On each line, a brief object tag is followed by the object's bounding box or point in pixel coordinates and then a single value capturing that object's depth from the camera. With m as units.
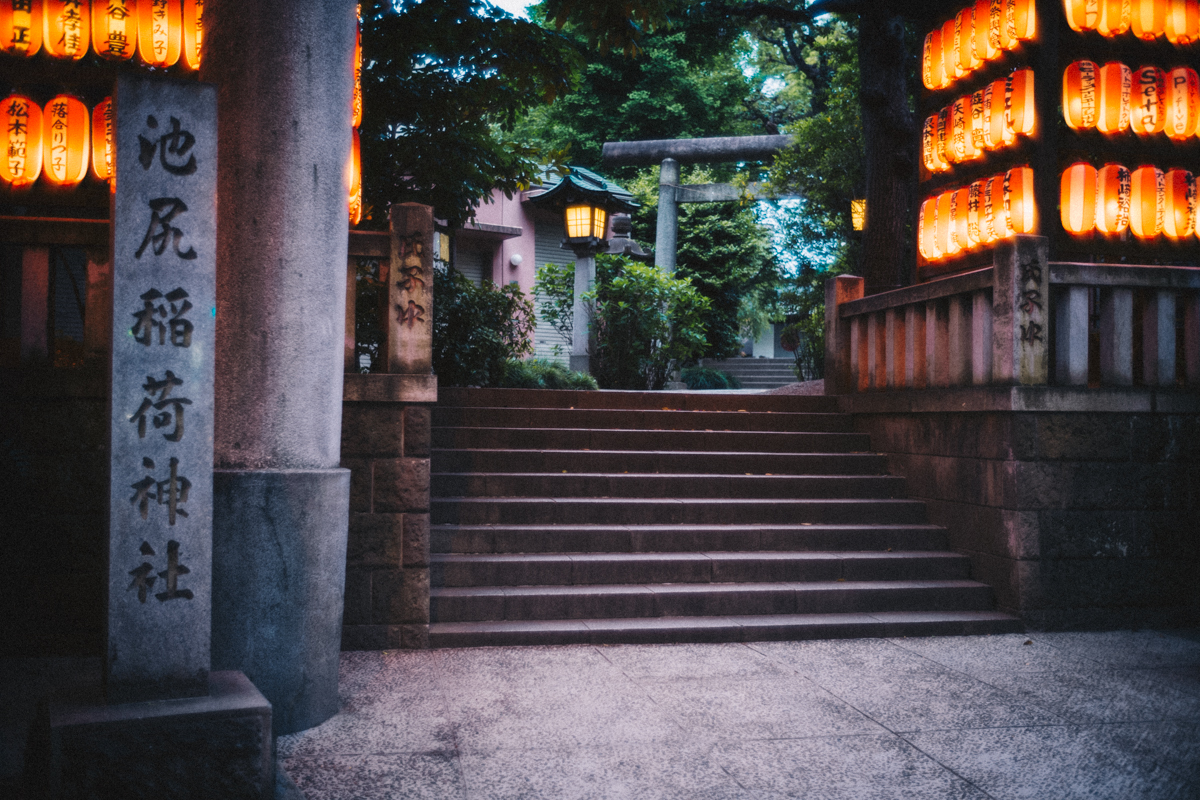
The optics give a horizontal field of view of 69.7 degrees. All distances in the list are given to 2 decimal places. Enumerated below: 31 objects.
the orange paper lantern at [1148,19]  8.36
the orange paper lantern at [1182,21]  8.41
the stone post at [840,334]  10.13
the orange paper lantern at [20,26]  7.29
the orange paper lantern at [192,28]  7.49
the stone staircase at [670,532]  6.66
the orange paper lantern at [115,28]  7.34
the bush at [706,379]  22.05
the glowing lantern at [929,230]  9.61
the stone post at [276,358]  4.41
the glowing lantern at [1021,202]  8.38
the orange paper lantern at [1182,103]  8.36
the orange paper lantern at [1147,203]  8.28
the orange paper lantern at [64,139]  7.15
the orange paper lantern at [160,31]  7.41
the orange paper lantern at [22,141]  7.15
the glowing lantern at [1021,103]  8.39
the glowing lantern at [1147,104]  8.33
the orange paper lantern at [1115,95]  8.31
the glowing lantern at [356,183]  6.98
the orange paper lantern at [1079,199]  8.30
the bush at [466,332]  11.02
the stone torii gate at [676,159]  22.25
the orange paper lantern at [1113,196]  8.30
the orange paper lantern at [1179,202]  8.36
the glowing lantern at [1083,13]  8.32
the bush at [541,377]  12.34
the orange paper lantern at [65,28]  7.32
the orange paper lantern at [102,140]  7.20
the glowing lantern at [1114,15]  8.34
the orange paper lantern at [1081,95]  8.30
